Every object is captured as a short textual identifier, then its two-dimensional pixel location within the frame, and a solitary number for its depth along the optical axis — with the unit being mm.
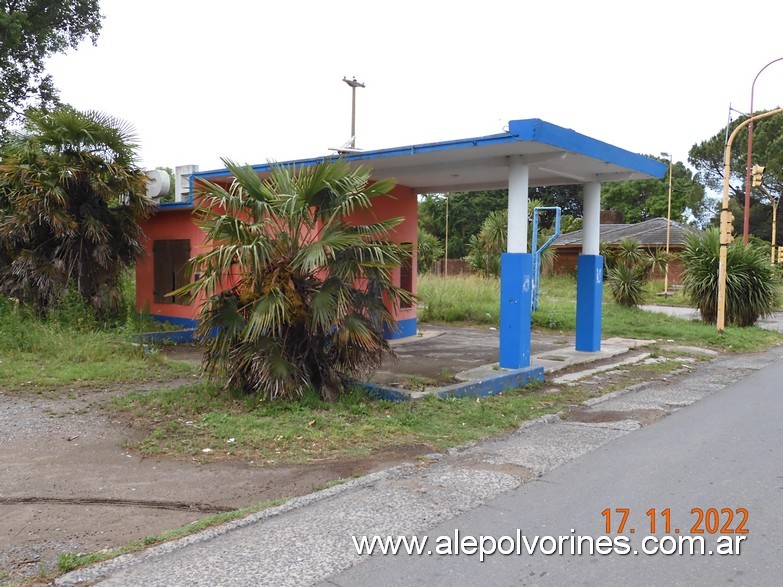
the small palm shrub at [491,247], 30141
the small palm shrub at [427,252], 34312
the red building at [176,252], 14682
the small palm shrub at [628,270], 22609
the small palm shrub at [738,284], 18594
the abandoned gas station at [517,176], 9555
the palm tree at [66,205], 12594
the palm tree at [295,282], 7867
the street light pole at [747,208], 28344
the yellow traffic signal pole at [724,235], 16047
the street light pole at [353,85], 29711
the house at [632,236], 38812
